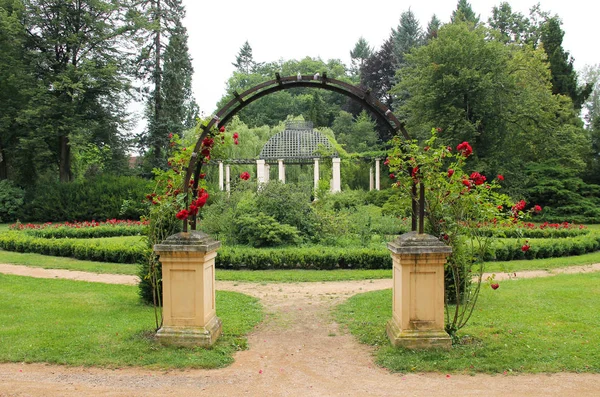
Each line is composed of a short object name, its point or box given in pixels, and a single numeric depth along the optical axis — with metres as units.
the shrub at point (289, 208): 14.20
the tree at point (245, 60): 62.62
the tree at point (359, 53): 63.00
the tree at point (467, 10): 47.46
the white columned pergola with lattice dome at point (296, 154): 27.05
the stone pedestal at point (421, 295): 5.31
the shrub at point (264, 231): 13.24
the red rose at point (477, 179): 5.44
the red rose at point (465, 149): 5.48
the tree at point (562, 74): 30.70
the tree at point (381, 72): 47.34
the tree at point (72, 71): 24.75
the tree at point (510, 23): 40.75
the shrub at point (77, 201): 24.34
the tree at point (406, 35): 47.22
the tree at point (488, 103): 23.11
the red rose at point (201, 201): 5.48
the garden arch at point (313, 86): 5.73
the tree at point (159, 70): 31.00
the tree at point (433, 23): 52.56
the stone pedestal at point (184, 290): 5.45
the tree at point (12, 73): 23.88
